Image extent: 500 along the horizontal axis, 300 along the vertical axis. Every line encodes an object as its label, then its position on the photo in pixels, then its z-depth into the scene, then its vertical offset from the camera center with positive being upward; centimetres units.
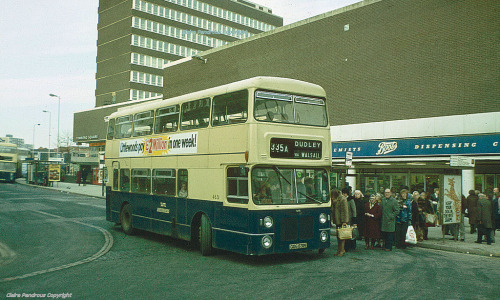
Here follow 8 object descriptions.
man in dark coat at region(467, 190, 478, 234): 1437 -98
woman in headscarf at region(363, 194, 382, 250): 1203 -129
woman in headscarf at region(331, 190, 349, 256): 1126 -94
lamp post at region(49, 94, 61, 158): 6103 +811
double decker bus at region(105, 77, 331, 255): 947 +10
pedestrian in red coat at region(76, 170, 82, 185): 5059 -87
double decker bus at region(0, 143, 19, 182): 5031 +86
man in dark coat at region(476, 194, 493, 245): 1322 -129
